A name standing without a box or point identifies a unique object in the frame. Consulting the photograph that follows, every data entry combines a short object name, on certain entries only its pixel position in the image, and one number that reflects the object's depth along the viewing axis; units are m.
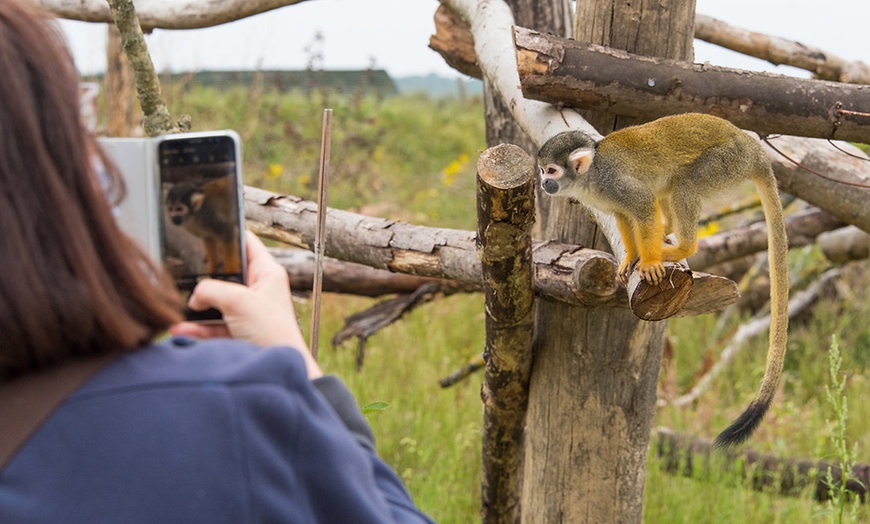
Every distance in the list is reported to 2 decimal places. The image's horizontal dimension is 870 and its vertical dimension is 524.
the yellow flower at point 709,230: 4.78
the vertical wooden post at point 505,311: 1.69
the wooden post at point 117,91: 5.67
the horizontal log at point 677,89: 1.94
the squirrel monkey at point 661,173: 2.12
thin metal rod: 1.36
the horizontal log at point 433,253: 1.79
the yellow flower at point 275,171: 6.02
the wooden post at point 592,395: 2.14
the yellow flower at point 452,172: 6.43
